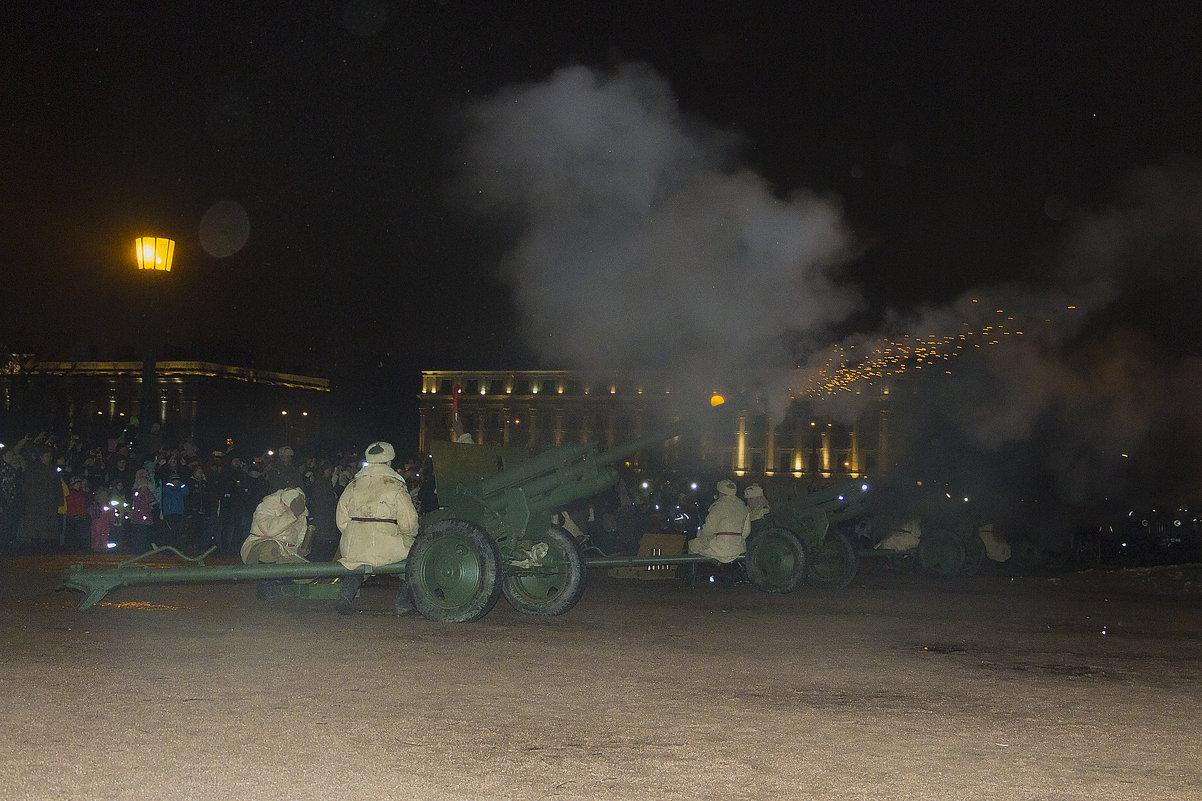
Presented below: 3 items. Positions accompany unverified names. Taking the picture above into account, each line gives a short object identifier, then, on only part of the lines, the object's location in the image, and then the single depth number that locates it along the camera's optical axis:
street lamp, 18.36
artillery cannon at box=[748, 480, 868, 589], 15.42
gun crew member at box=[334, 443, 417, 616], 10.80
